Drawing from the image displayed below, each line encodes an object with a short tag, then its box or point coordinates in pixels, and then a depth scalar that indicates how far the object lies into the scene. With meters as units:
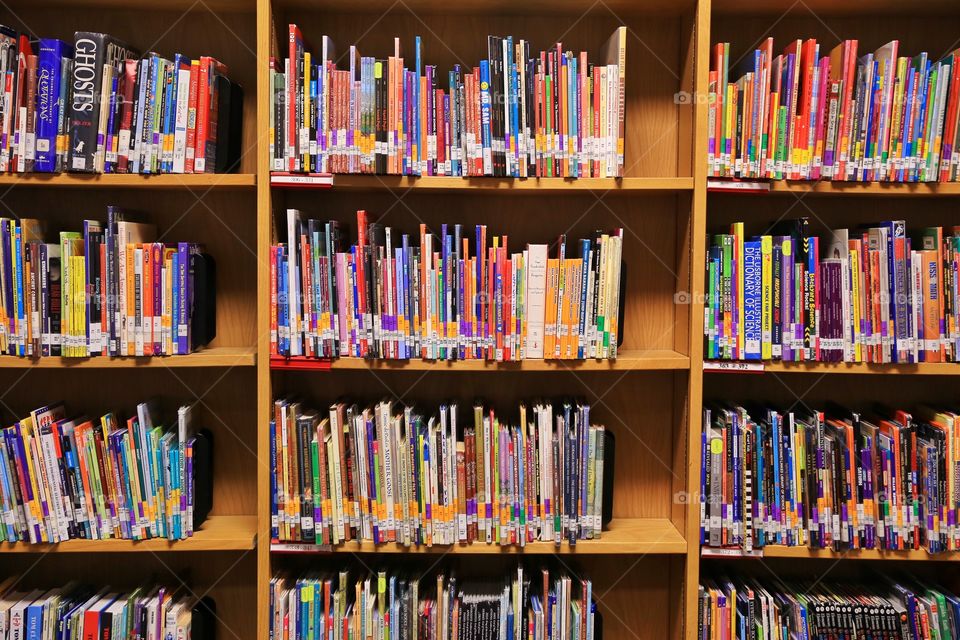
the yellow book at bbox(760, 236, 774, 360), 1.70
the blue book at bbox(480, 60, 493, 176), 1.66
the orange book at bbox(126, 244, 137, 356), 1.68
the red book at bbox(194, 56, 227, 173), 1.69
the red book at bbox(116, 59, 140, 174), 1.68
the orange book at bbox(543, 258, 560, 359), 1.71
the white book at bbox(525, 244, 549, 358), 1.71
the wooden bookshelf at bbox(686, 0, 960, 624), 1.90
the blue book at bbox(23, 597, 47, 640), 1.77
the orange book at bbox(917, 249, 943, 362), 1.71
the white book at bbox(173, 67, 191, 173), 1.69
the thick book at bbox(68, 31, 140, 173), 1.65
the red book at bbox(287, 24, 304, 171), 1.65
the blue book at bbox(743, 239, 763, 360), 1.71
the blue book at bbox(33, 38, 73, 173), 1.66
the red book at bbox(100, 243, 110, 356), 1.68
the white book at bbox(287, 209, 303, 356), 1.67
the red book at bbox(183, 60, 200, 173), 1.69
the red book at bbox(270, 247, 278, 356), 1.69
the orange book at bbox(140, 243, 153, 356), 1.69
